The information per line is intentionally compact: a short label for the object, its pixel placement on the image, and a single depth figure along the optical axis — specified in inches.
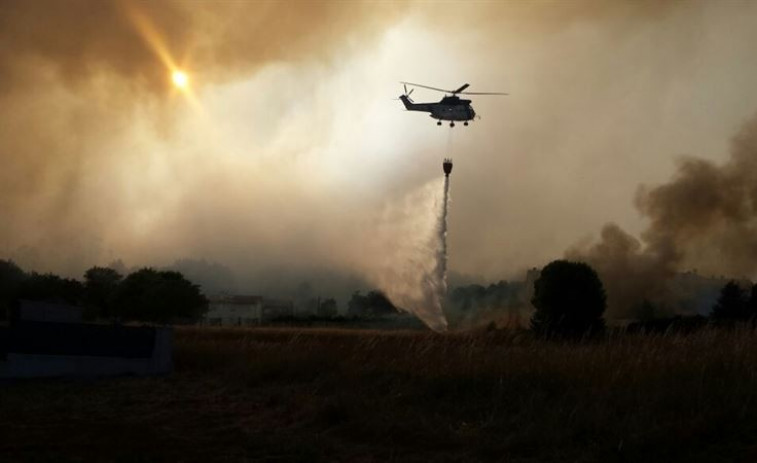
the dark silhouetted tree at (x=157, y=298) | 2620.6
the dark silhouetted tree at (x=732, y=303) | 1487.5
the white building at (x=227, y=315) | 3262.3
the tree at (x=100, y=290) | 2706.7
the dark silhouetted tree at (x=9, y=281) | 2429.1
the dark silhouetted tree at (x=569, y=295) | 1299.2
